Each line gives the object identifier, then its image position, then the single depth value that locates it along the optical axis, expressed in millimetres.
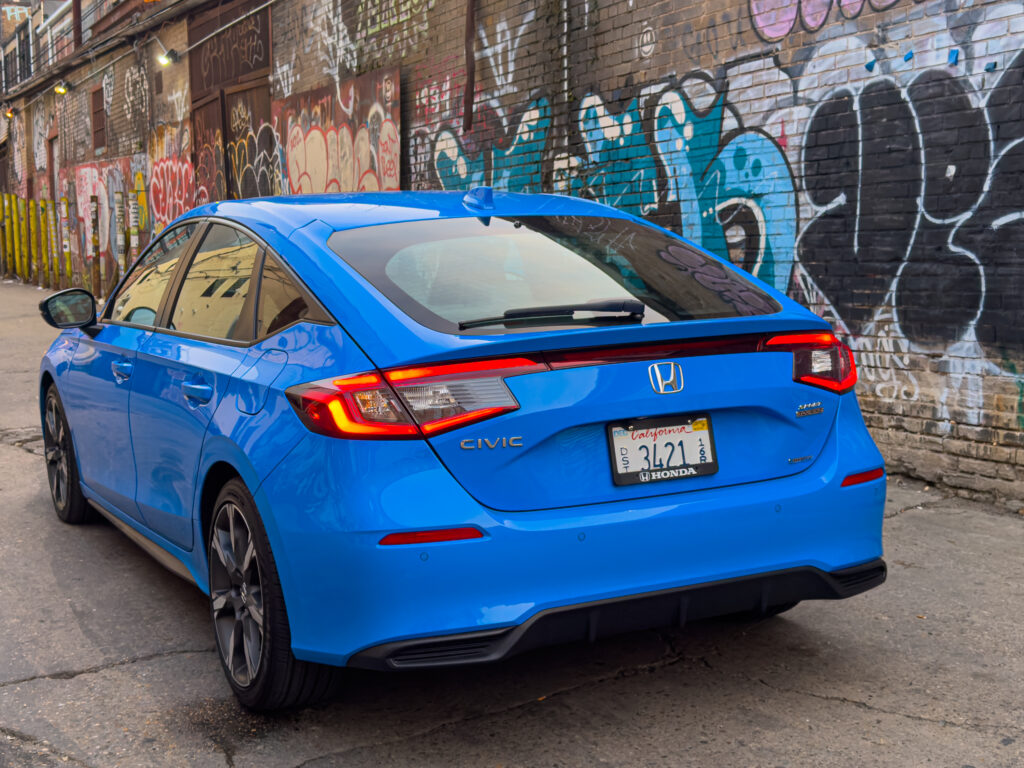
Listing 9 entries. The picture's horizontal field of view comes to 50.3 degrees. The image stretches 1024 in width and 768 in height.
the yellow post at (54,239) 27359
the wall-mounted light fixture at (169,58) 19391
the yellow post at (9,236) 32584
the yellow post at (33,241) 29686
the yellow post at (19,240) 30953
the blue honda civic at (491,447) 2775
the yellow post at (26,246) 30339
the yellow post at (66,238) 26016
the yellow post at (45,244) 28125
